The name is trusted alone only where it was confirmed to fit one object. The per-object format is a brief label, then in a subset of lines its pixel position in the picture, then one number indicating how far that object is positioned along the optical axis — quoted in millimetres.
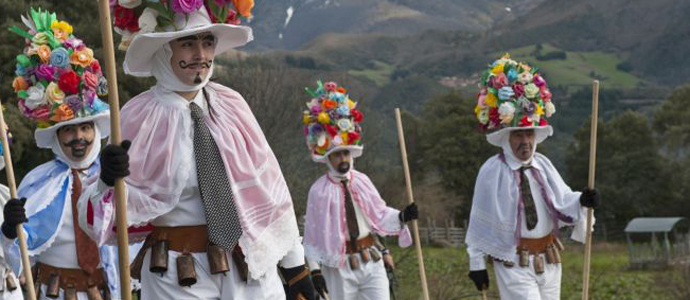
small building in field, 28320
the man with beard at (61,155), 8430
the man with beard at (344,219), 11984
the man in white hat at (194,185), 5516
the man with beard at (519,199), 9805
